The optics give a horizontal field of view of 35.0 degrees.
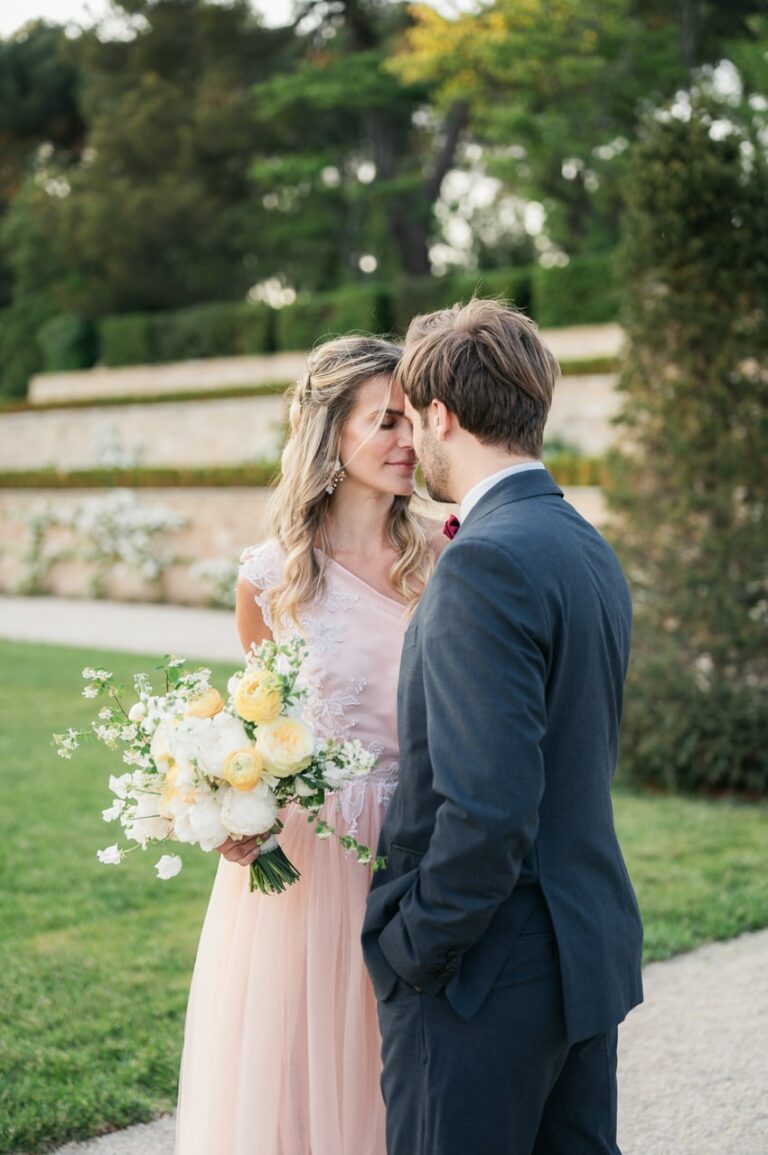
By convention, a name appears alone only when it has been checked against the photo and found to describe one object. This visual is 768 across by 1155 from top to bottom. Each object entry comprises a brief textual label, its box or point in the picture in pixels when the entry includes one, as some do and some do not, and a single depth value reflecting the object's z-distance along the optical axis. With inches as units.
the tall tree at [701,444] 263.3
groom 69.9
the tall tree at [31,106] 1333.7
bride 99.8
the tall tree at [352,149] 936.9
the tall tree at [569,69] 743.7
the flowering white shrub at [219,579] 593.9
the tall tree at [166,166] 1044.5
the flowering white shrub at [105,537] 633.0
